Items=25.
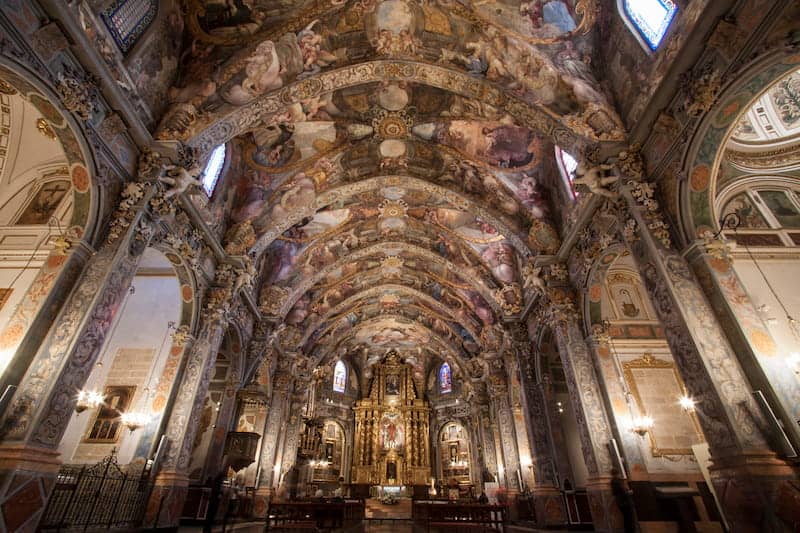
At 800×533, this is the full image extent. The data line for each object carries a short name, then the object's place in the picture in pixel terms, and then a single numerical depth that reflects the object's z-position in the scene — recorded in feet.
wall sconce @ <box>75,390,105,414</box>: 31.78
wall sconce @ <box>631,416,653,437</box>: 31.68
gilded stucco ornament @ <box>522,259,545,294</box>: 39.11
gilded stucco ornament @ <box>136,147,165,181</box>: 26.79
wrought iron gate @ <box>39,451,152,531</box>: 23.84
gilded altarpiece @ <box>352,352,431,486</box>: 100.32
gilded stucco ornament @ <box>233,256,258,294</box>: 38.93
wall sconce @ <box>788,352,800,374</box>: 21.36
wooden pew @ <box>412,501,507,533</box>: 41.59
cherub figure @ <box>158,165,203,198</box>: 27.42
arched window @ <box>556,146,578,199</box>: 36.86
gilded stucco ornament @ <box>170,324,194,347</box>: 33.74
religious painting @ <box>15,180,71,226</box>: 33.42
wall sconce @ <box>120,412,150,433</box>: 32.78
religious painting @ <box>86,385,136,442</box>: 36.24
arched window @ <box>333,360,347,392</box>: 112.08
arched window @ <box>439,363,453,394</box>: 111.24
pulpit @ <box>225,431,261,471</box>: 38.46
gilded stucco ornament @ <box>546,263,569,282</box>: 38.09
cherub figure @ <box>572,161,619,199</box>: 26.61
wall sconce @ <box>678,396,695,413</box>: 31.39
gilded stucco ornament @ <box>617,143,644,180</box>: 25.67
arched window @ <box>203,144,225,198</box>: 37.01
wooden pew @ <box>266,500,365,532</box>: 42.70
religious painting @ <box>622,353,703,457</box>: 35.68
